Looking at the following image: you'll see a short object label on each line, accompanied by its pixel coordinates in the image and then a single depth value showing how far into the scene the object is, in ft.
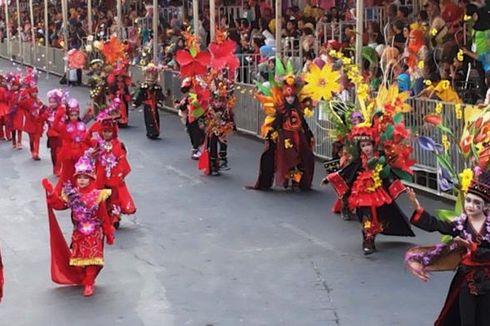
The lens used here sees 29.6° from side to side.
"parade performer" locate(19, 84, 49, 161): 55.52
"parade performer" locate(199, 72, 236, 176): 47.44
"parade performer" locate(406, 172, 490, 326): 20.18
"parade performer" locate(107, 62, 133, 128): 65.77
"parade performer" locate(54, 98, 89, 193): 39.65
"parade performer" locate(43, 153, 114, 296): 28.04
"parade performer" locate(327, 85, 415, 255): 31.73
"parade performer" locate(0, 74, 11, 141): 58.95
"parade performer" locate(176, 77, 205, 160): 48.49
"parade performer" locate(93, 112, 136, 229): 35.45
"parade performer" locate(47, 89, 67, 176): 44.42
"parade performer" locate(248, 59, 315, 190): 41.86
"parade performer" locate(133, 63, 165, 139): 61.57
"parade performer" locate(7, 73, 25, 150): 57.62
